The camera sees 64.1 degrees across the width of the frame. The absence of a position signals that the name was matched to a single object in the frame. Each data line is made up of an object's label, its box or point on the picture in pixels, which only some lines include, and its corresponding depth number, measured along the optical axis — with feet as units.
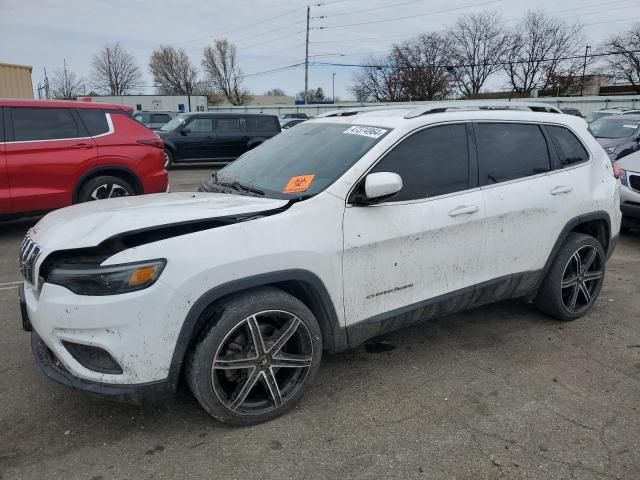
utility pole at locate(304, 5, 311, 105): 160.56
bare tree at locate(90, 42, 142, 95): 245.86
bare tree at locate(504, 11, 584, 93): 194.18
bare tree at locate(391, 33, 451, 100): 205.46
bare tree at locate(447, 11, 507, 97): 205.46
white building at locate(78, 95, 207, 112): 172.96
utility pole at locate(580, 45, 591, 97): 188.55
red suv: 21.25
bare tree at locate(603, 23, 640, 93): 178.09
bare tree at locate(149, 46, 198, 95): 256.93
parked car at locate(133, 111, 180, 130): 74.09
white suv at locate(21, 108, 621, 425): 7.92
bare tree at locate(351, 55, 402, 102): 214.48
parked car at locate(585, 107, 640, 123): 60.11
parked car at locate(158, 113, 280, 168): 51.70
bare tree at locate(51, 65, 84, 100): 225.97
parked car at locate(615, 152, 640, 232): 22.07
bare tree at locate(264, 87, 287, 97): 340.74
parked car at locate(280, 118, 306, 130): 87.71
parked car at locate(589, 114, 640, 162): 34.17
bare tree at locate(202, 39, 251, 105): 257.75
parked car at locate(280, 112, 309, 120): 104.69
